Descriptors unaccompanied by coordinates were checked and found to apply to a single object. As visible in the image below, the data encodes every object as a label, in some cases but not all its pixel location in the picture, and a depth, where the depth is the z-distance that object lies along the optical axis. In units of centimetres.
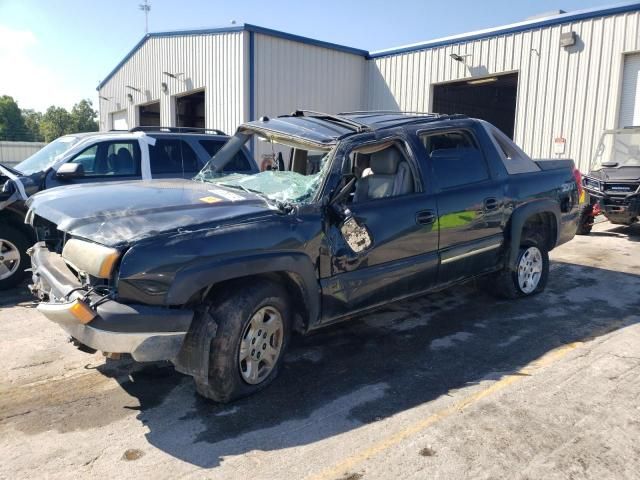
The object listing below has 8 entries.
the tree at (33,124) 8994
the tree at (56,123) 8399
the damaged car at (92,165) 612
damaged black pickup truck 303
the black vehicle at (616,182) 980
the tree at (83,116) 8844
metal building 1226
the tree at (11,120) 8625
